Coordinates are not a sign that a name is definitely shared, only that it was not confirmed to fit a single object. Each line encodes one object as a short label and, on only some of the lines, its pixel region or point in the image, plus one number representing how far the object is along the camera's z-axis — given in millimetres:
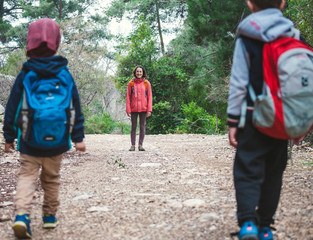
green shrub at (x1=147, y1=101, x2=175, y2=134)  17797
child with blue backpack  2602
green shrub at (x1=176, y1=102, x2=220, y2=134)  17109
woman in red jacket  8438
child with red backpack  2195
